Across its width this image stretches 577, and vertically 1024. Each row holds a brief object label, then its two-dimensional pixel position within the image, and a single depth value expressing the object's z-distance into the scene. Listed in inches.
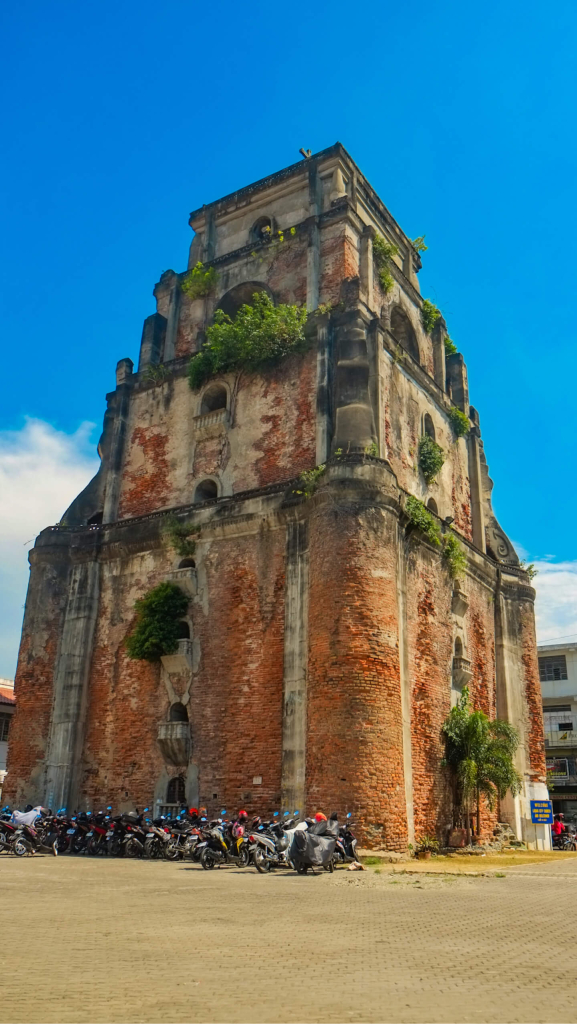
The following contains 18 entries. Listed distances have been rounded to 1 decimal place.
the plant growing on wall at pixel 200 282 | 1005.2
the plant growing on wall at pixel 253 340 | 856.9
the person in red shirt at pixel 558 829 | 1104.5
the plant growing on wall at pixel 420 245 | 1110.4
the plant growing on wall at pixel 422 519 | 766.5
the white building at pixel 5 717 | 1290.2
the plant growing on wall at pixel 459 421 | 1026.1
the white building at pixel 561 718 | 1521.9
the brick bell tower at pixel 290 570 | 674.2
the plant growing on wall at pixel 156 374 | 968.9
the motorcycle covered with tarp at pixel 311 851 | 522.3
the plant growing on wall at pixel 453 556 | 856.3
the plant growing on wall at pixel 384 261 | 956.6
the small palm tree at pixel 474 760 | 772.6
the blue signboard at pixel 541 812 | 917.2
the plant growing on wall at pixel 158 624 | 794.8
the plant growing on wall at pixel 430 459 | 900.0
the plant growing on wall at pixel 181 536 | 831.7
